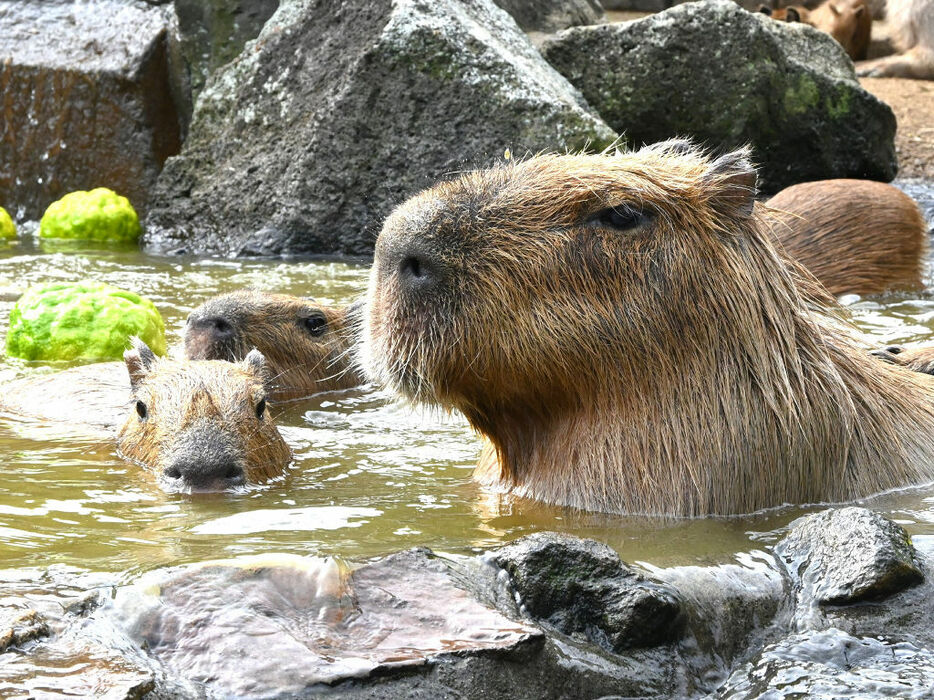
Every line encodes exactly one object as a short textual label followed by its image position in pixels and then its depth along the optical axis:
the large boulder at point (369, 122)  8.77
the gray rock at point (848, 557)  2.70
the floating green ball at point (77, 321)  6.16
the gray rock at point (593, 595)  2.51
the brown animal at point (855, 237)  7.34
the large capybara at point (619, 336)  3.33
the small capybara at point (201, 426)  4.24
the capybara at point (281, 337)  5.93
